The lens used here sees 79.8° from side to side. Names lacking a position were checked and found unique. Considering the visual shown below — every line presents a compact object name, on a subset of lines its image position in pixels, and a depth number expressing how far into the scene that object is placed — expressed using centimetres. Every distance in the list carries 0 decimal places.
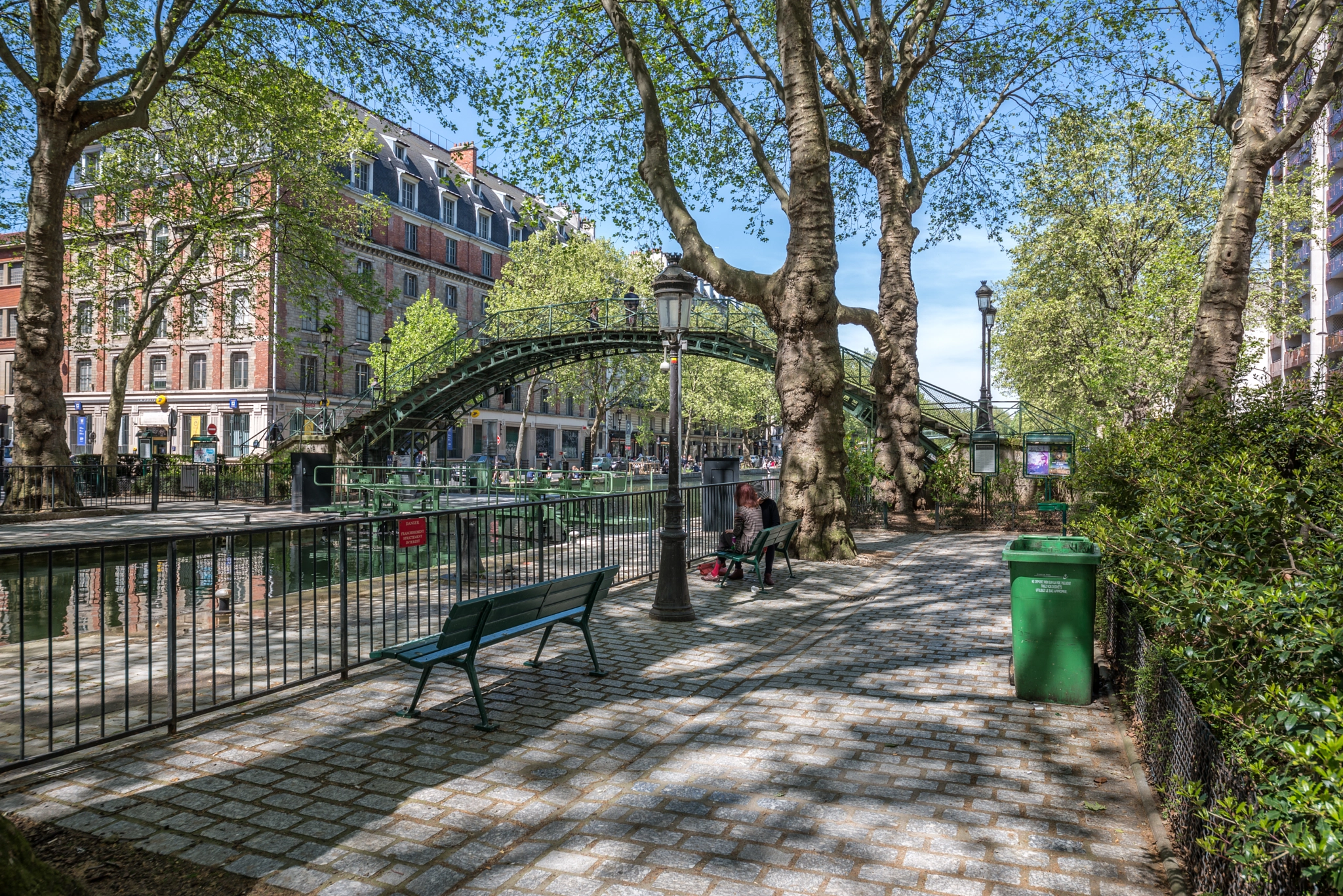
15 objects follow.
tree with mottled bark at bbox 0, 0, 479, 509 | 1778
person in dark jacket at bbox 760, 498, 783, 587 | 1116
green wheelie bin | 559
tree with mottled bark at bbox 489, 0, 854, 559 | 1245
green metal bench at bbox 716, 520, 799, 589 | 1010
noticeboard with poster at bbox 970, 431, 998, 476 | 1839
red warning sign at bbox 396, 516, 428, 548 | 686
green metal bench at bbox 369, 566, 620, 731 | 512
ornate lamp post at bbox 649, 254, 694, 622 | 863
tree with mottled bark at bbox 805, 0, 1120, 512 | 1766
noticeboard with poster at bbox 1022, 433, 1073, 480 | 1739
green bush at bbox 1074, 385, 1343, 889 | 207
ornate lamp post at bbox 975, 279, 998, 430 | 2112
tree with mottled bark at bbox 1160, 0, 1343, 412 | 1110
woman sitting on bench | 1061
